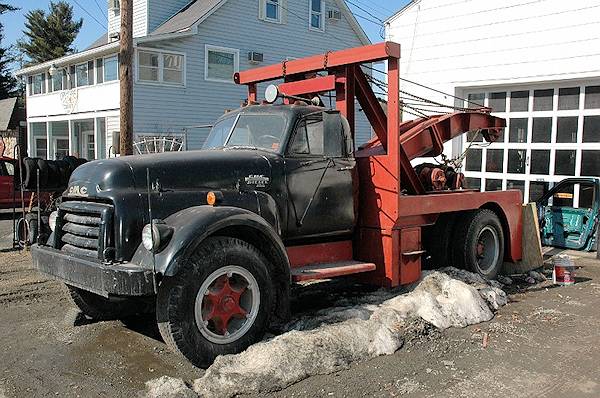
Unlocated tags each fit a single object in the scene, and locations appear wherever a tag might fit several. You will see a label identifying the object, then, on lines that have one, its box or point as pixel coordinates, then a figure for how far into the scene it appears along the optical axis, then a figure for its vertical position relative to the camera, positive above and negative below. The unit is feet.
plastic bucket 26.27 -4.62
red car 53.62 -2.28
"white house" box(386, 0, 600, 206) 34.78 +5.85
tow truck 15.37 -1.61
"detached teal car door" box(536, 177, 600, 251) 32.32 -2.55
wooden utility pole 35.96 +4.47
